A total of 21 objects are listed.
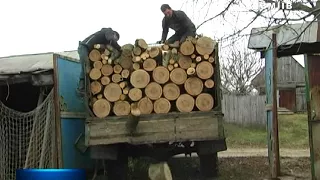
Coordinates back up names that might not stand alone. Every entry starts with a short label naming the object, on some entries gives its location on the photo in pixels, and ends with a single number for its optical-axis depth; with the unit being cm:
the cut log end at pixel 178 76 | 743
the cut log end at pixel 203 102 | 740
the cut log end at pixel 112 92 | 751
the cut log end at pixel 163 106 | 740
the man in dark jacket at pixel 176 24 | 802
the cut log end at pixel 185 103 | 739
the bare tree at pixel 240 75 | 3581
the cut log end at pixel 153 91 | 741
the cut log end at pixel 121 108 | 746
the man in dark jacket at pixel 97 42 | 759
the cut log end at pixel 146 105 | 741
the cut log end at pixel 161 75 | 743
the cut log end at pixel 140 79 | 744
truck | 730
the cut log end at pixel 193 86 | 742
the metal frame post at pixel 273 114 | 847
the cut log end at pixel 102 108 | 752
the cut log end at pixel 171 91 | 742
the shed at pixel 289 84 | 3491
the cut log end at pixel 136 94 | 743
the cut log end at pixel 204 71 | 741
